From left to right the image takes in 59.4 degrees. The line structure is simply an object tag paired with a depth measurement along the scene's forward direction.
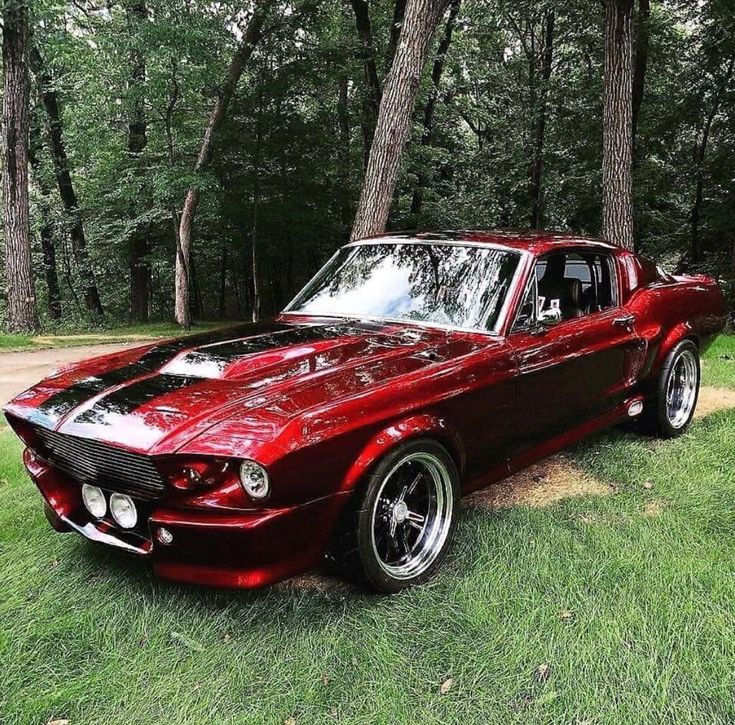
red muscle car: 2.30
